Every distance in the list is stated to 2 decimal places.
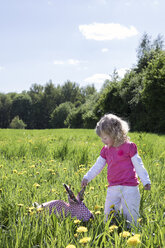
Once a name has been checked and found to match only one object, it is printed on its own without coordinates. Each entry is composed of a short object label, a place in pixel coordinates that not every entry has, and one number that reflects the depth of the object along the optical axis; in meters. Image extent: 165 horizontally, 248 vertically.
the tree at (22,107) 82.31
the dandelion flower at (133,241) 1.15
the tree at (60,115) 64.62
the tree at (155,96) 17.61
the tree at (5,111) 82.94
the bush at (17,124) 71.19
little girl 2.27
